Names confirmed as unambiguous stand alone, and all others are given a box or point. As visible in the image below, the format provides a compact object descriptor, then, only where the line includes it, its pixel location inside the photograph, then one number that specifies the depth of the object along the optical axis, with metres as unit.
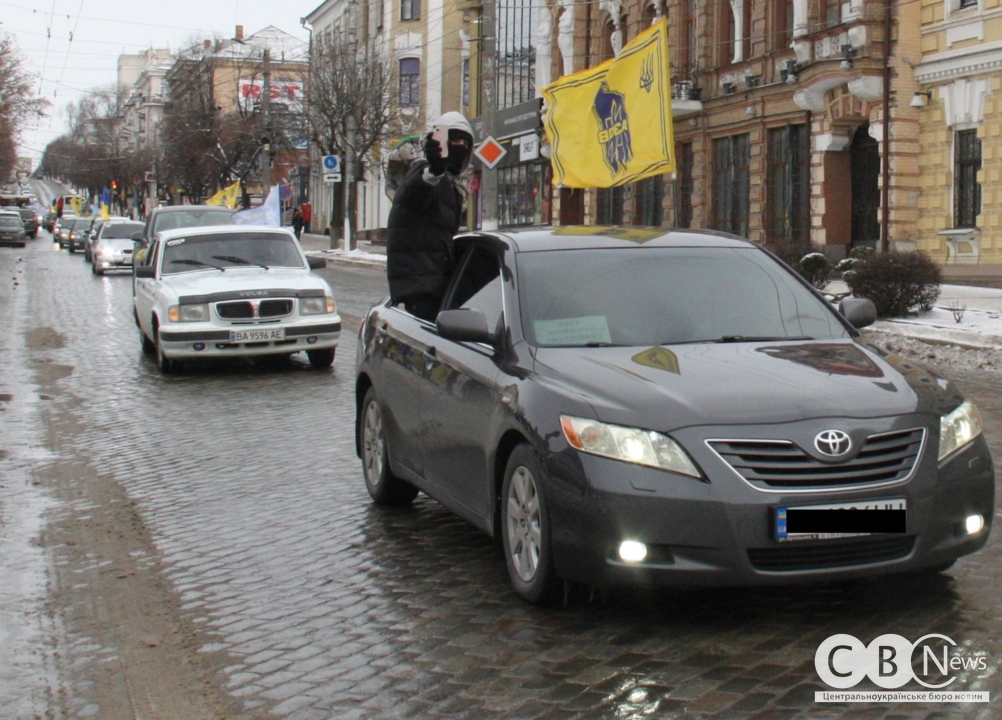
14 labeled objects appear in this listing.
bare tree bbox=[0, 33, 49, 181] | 58.75
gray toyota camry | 4.89
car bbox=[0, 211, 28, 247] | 70.50
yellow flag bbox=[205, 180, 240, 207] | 46.70
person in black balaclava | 7.48
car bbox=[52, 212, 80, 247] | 63.82
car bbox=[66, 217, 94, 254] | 59.22
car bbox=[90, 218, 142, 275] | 37.56
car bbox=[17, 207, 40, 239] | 94.25
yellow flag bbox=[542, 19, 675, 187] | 24.36
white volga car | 14.44
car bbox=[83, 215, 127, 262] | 42.28
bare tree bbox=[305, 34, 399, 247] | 55.31
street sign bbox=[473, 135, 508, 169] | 31.12
